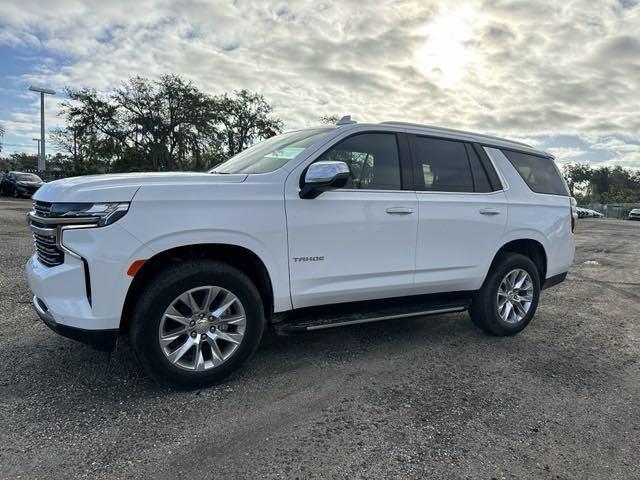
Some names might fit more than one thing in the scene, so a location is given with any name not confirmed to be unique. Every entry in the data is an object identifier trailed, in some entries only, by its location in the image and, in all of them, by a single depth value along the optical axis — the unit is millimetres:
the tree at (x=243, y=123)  32094
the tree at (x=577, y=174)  84312
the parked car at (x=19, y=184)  24969
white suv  2857
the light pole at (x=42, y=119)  26961
